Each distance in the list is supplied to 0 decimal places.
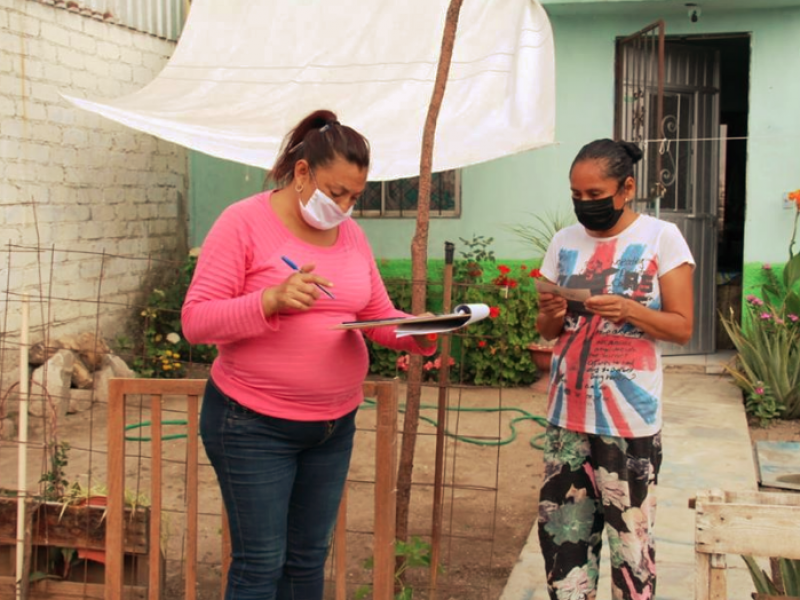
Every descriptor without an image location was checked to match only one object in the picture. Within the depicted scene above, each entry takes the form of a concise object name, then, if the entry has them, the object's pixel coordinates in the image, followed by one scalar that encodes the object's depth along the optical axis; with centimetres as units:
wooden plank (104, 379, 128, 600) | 322
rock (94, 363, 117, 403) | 791
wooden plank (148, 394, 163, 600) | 323
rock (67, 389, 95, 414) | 775
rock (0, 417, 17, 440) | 699
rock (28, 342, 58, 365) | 767
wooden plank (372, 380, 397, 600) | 320
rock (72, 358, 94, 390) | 786
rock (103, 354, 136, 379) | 827
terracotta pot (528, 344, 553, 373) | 837
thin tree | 372
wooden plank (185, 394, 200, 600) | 323
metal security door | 828
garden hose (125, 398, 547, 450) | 685
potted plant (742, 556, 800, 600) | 294
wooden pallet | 219
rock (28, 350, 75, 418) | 745
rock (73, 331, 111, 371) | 809
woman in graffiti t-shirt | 298
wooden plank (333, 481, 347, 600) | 333
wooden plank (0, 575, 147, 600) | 373
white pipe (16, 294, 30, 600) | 365
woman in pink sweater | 255
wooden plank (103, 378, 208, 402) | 320
